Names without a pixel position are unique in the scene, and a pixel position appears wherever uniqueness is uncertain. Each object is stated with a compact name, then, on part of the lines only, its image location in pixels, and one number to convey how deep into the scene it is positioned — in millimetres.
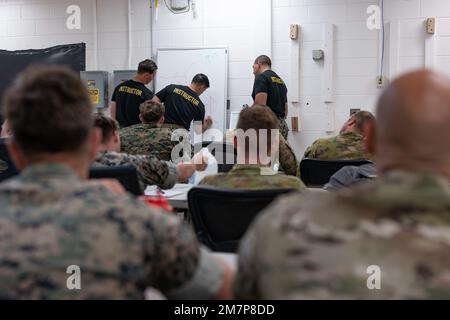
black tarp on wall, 7184
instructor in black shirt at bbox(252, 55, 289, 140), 6094
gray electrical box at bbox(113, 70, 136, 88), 6918
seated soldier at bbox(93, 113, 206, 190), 2736
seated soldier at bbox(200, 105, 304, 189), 2295
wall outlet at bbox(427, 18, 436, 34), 6051
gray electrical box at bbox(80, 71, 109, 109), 6945
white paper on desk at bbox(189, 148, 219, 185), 3524
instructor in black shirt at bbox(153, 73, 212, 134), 5992
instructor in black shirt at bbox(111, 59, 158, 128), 5980
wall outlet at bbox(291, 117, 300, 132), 6500
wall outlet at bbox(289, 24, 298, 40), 6440
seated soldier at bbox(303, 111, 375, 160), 3727
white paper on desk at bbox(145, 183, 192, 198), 2790
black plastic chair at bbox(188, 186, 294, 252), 1970
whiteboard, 6668
